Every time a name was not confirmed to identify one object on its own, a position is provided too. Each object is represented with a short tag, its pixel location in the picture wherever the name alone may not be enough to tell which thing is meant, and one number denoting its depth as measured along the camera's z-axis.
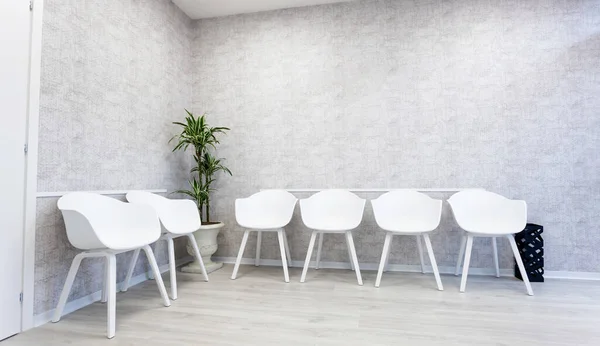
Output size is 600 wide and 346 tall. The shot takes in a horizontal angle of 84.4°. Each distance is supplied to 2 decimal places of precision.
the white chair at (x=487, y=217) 2.62
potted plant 3.27
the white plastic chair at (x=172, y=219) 2.60
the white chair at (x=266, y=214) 3.01
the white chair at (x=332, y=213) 2.90
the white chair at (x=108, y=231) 1.93
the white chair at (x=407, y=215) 2.75
